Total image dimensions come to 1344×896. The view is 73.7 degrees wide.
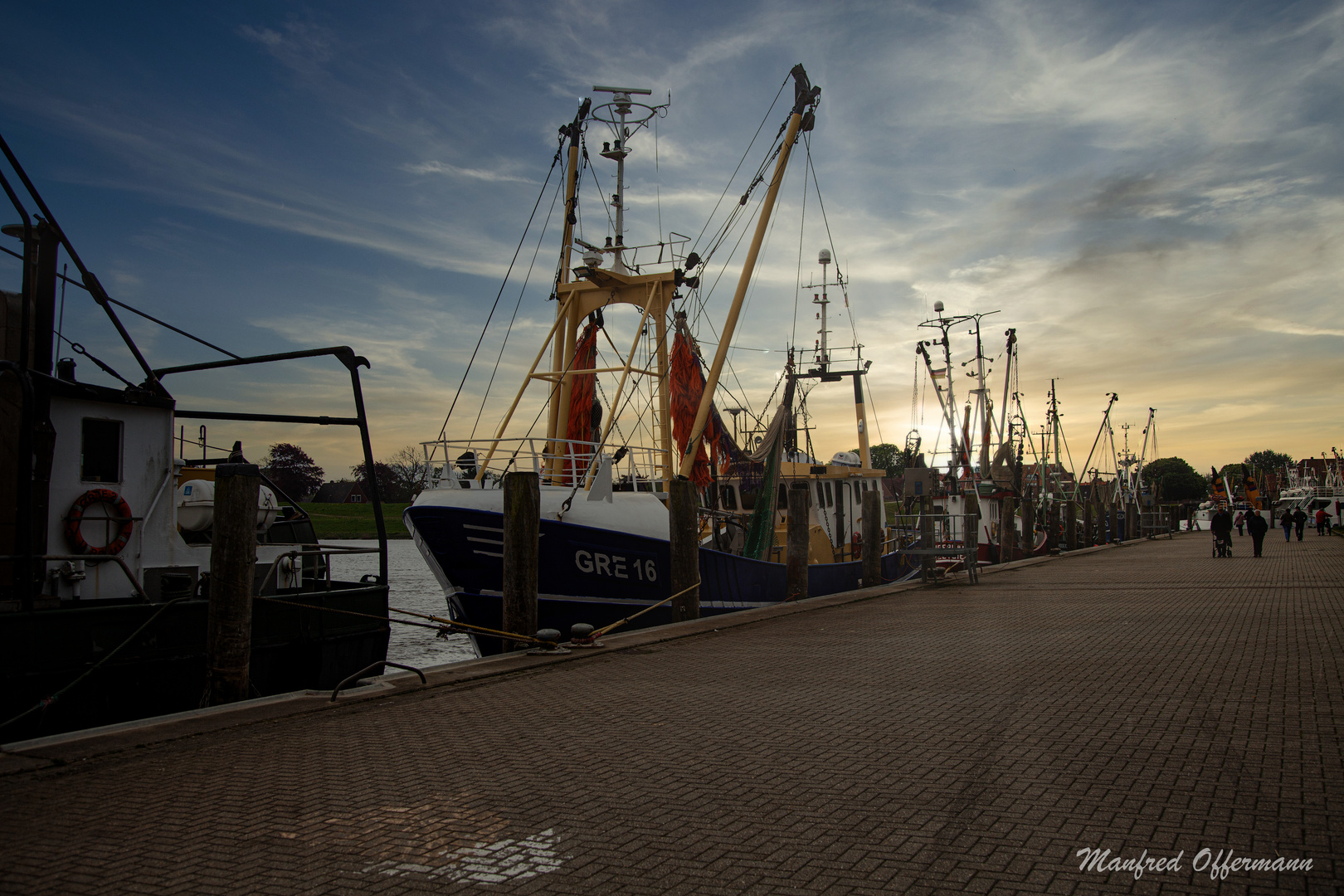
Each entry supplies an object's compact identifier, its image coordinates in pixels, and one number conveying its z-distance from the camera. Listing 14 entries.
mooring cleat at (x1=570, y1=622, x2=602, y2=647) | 9.91
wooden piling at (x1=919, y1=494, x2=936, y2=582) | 18.55
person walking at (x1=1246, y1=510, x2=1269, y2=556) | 26.09
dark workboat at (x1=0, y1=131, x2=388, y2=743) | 7.48
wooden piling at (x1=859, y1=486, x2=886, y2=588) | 19.17
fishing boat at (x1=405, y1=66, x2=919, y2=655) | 12.95
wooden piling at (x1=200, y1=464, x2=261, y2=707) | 7.60
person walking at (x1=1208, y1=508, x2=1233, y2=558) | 26.19
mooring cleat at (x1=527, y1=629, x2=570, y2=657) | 9.70
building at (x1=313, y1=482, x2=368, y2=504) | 85.88
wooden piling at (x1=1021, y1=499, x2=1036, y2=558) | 33.97
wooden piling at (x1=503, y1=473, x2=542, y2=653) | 10.34
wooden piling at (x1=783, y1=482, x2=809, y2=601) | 16.34
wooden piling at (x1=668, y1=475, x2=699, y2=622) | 13.22
